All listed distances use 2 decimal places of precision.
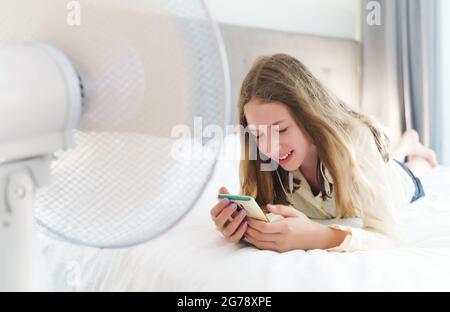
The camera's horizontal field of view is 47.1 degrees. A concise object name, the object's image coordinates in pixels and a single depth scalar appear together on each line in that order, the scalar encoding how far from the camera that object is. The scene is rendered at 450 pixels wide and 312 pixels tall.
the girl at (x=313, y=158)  0.98
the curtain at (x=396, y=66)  2.25
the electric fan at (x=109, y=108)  0.51
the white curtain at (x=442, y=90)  2.21
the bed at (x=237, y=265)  0.71
